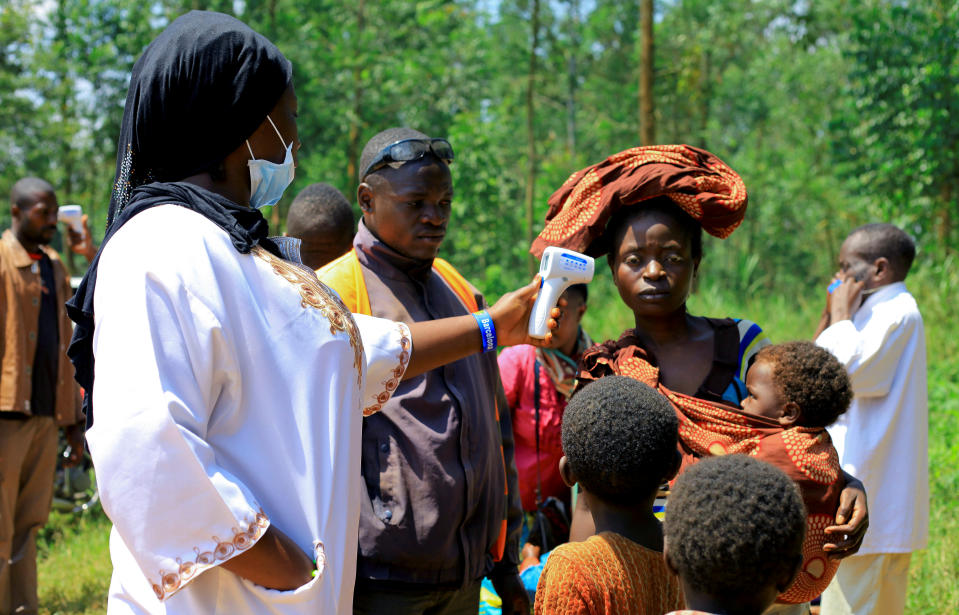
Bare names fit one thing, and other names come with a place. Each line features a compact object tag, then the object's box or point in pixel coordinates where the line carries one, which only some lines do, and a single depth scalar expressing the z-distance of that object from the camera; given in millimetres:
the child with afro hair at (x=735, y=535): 1556
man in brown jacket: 5219
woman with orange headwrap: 2561
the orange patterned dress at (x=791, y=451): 2281
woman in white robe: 1435
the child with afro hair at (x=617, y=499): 1847
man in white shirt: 3938
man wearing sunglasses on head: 2572
